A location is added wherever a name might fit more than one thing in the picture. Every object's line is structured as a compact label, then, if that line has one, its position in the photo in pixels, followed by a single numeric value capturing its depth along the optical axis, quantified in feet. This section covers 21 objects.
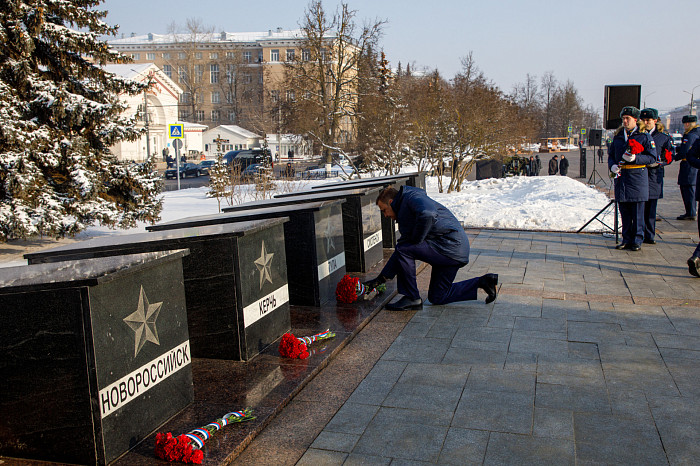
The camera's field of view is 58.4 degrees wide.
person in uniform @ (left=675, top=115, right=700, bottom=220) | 40.11
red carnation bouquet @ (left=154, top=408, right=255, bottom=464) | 10.83
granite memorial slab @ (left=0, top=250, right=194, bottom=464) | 10.37
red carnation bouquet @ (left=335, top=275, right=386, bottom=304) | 21.62
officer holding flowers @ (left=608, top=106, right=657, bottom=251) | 30.60
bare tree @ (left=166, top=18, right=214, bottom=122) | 305.53
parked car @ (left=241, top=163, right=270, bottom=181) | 72.87
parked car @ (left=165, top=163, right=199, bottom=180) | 146.39
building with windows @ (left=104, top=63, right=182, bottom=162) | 178.40
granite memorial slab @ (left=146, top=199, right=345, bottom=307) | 20.48
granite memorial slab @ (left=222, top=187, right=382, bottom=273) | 25.63
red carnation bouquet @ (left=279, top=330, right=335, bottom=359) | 16.19
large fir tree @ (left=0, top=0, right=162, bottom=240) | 40.22
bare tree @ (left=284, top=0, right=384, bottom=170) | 122.42
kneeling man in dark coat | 20.31
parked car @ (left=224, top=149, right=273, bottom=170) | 121.33
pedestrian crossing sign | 76.84
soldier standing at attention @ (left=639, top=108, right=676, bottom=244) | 32.40
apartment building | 310.86
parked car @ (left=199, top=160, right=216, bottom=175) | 153.17
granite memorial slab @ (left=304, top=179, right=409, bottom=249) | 32.43
